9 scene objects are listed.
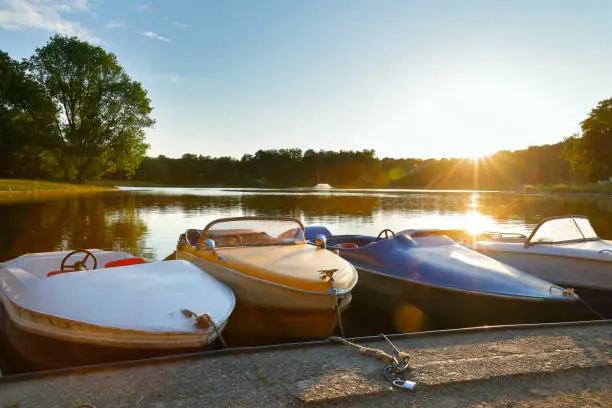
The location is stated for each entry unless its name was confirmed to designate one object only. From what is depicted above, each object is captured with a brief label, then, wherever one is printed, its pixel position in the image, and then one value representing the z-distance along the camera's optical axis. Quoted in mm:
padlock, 3745
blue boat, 6984
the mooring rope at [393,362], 3871
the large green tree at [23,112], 49812
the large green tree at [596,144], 61688
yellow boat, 6316
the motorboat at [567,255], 8266
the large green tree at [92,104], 49312
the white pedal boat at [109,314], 4730
